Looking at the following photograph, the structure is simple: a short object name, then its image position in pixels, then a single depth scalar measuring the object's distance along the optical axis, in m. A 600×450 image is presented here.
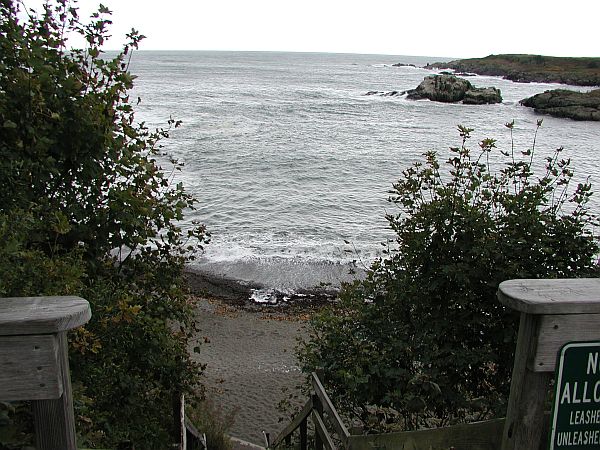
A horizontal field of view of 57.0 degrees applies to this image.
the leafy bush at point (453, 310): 5.39
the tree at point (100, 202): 4.91
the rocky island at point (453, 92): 83.00
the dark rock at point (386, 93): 93.69
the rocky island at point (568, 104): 67.12
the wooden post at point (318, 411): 5.06
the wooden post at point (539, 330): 2.04
